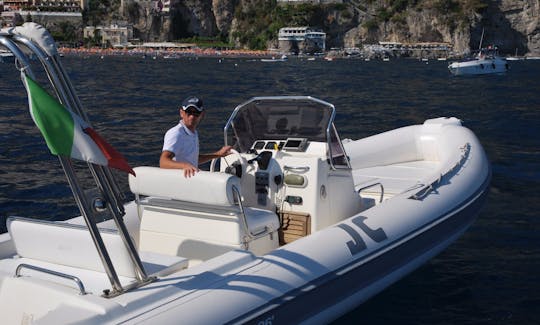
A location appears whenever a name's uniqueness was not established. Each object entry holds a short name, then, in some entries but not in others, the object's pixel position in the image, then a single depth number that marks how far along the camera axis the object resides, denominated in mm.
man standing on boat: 6145
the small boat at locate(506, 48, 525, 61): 113044
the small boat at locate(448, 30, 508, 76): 61125
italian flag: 4184
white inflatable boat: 4727
